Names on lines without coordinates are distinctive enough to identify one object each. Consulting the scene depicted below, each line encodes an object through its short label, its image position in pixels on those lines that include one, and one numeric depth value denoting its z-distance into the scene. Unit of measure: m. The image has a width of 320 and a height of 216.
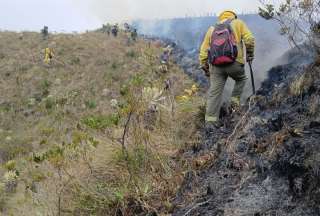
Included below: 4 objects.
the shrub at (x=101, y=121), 3.77
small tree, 5.00
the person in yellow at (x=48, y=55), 25.98
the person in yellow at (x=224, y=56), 5.68
